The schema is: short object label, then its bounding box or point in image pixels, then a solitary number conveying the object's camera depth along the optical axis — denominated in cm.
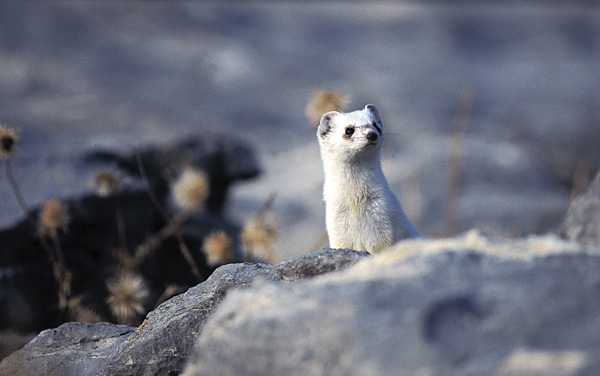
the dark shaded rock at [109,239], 962
